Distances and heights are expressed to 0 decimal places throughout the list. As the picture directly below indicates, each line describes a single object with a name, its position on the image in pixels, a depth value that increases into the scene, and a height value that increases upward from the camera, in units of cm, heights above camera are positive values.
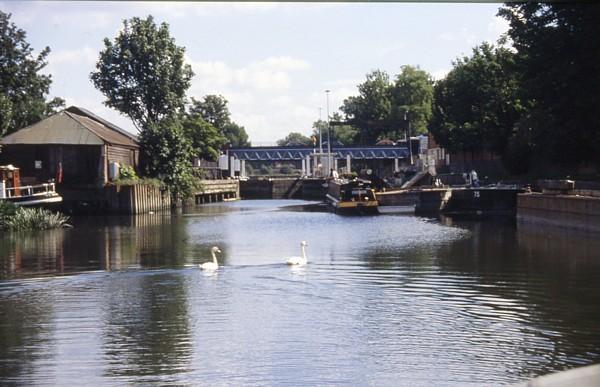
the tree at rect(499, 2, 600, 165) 4303 +526
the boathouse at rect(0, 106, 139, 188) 6359 +255
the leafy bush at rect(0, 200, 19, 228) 4653 -117
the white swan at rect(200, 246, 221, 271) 2706 -253
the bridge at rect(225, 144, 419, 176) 13041 +415
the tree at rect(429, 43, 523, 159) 7400 +629
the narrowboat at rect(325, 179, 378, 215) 6269 -137
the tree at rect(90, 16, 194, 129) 7794 +1012
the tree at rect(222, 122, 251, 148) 18475 +1041
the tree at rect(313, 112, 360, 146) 16850 +927
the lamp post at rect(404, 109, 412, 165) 12656 +691
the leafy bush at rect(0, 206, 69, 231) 4675 -175
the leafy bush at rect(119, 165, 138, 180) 6688 +96
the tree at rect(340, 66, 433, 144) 15150 +1323
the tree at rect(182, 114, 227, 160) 10002 +561
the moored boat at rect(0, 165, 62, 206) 4980 -21
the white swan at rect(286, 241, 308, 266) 2828 -254
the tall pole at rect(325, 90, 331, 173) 11612 +273
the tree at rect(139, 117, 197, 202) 7388 +256
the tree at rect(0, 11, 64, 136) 6328 +857
